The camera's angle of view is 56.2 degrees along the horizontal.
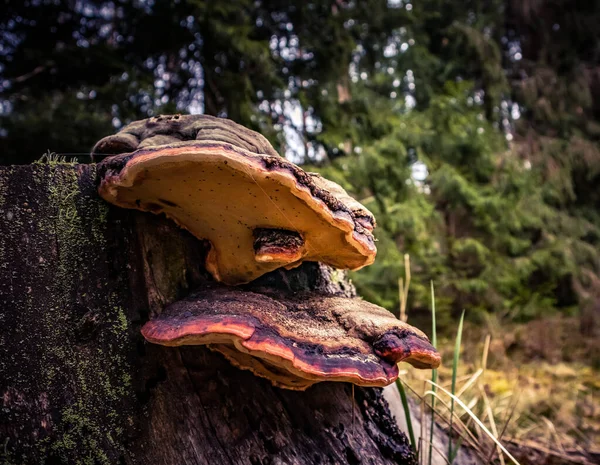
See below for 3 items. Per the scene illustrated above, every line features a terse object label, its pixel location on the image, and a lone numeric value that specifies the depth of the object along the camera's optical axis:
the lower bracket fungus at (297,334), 0.35
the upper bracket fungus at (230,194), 0.34
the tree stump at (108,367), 0.39
